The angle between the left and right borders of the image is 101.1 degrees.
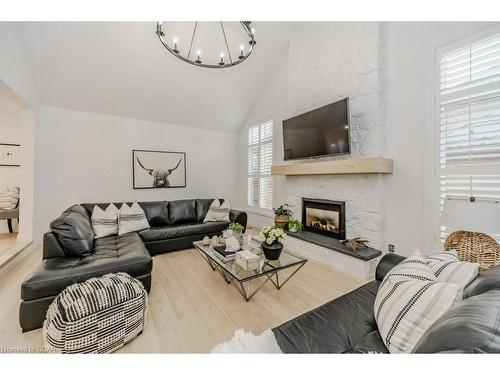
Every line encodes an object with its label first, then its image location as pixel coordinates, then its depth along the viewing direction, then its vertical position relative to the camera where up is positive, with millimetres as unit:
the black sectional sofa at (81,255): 1556 -669
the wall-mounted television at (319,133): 2783 +863
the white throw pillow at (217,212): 3814 -437
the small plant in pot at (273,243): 2025 -541
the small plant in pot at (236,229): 2598 -516
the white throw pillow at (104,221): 2842 -461
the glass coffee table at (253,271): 1814 -735
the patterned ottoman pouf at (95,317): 1233 -816
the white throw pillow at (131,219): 3037 -462
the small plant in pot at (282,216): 3590 -486
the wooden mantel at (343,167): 2449 +305
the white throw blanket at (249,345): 788 -615
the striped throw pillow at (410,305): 795 -495
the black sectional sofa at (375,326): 512 -703
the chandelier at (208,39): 3182 +2489
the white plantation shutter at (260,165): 4673 +574
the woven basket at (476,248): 1647 -493
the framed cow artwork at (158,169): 4430 +451
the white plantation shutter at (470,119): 1871 +684
